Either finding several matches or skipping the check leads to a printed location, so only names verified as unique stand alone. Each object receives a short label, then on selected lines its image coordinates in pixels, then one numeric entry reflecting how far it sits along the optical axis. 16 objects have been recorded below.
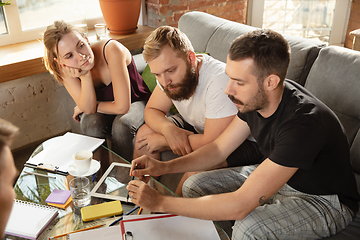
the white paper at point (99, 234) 1.05
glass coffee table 1.14
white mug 1.31
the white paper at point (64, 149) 1.48
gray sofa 1.51
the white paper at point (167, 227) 1.05
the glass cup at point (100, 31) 2.67
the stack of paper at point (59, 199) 1.25
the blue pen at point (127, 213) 1.15
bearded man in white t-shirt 1.54
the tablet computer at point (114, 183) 1.29
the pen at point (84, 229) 1.09
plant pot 2.70
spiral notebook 1.09
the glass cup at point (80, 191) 1.24
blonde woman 1.76
